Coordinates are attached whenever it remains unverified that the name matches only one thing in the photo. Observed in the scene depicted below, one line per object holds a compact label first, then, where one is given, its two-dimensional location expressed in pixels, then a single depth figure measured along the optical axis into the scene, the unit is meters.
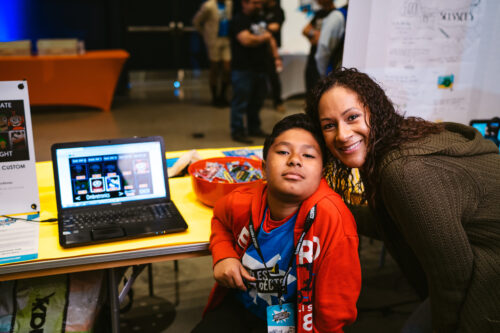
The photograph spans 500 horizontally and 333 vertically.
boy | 1.18
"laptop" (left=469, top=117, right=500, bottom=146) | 2.26
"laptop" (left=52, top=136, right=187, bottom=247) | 1.46
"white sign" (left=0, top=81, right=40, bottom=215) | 1.49
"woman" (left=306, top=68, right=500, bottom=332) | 1.18
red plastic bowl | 1.56
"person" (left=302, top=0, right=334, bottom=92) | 4.34
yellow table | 1.27
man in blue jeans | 4.29
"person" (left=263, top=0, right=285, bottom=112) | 4.75
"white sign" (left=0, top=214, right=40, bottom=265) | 1.26
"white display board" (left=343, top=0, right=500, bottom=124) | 2.05
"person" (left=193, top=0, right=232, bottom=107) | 6.26
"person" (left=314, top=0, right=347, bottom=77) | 3.67
